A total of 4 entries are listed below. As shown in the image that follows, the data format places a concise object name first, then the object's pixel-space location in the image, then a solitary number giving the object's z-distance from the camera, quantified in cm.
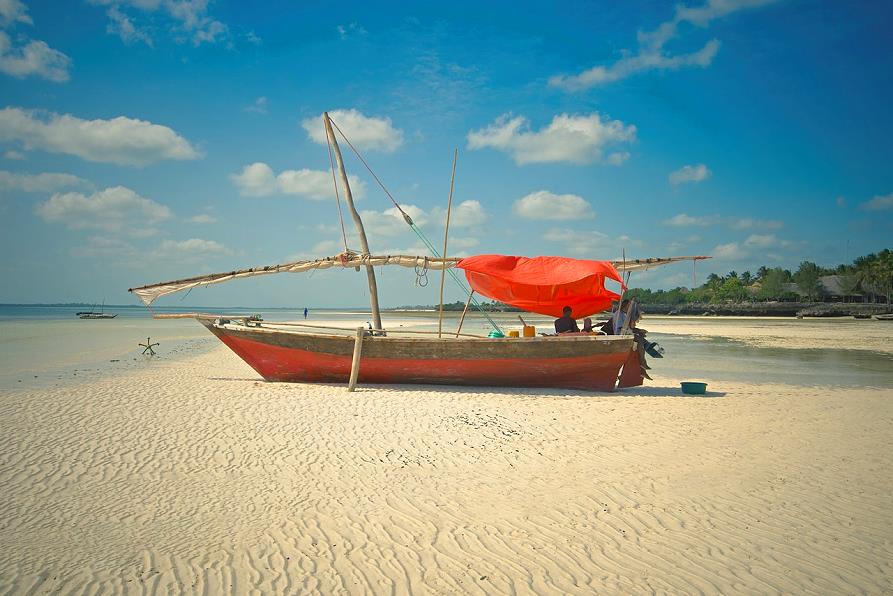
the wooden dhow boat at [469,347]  1033
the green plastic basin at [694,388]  1035
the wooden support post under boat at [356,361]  1019
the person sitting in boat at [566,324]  1102
